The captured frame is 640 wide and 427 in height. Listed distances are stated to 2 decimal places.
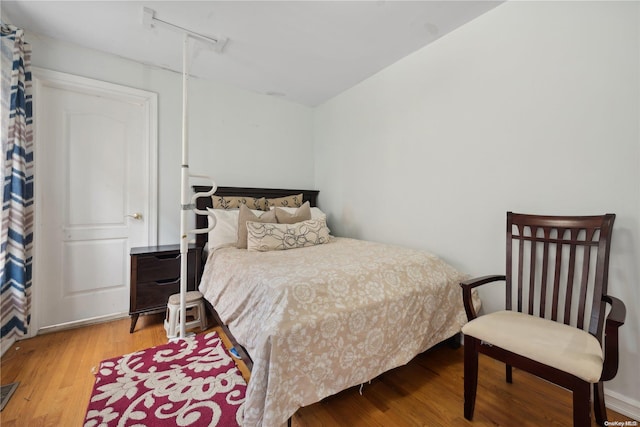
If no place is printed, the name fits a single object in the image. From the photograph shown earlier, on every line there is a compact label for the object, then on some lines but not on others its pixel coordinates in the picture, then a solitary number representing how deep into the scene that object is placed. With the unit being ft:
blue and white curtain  6.03
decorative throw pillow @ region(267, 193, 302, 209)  9.87
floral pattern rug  4.22
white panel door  7.22
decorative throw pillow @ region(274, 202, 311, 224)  8.16
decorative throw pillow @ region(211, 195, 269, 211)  8.93
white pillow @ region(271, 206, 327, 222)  8.93
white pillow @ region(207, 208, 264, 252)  7.72
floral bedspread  3.65
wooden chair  3.32
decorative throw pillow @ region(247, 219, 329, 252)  7.01
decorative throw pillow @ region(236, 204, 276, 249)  7.45
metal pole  6.43
